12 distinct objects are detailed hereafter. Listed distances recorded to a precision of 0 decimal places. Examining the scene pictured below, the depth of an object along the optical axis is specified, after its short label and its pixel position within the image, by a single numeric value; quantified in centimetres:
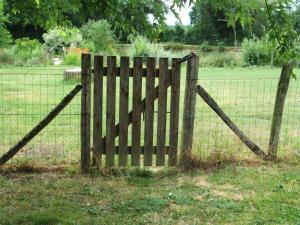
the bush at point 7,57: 2824
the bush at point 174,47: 4558
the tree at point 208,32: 6328
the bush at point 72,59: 3038
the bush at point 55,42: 3466
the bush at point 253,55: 3556
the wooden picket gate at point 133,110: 648
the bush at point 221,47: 5018
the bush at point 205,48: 5100
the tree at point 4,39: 1568
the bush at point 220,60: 3481
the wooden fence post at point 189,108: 669
